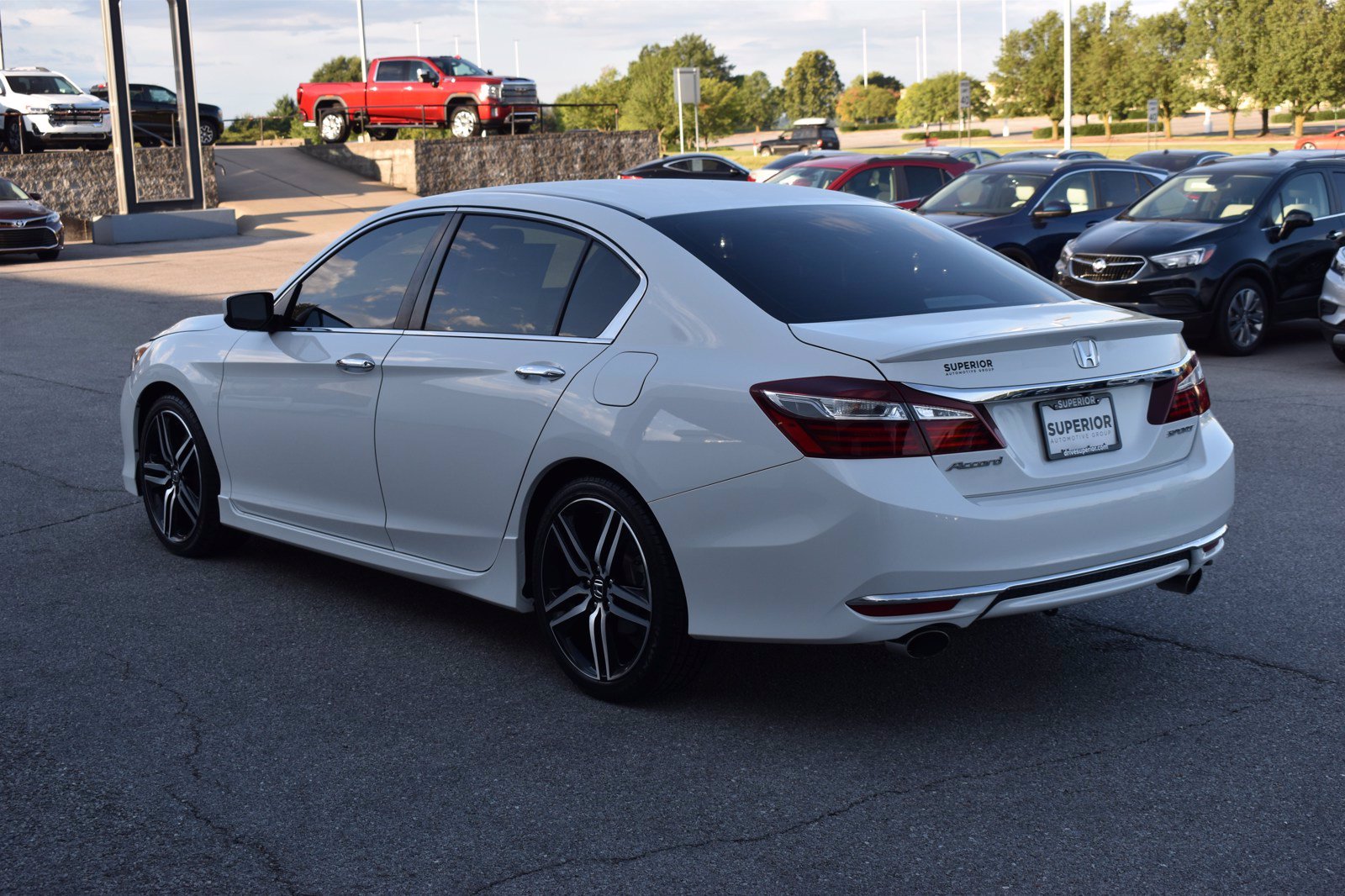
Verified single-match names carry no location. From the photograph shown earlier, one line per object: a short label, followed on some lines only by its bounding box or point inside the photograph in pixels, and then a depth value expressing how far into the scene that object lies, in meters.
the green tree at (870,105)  151.12
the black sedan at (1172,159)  23.52
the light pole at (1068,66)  41.25
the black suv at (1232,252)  12.77
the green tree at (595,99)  76.38
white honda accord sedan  3.84
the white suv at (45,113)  32.75
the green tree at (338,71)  131.50
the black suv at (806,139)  64.24
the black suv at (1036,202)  15.83
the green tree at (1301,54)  60.75
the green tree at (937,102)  107.19
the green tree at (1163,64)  70.00
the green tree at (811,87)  152.50
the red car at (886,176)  19.78
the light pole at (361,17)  51.12
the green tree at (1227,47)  64.81
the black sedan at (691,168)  28.64
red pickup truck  39.06
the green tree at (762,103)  109.44
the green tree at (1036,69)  78.00
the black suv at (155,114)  37.19
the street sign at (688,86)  39.03
